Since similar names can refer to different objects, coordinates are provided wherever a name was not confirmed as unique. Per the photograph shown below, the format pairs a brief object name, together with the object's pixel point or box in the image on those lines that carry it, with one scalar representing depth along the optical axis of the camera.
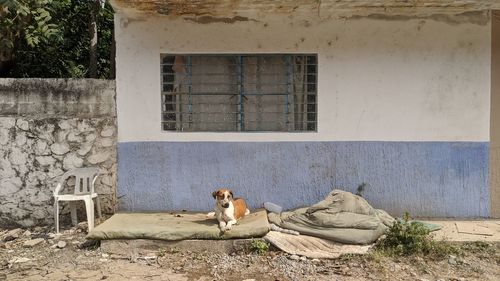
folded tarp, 4.89
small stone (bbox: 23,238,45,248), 5.19
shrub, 4.70
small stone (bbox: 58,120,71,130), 5.71
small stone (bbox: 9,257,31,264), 4.75
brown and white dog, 4.85
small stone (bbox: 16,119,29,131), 5.67
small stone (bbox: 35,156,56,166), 5.71
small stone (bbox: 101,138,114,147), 5.79
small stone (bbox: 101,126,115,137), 5.78
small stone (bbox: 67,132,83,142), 5.72
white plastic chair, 5.42
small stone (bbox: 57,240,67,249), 5.11
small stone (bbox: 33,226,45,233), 5.68
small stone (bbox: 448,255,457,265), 4.61
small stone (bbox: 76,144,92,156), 5.75
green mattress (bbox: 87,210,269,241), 4.81
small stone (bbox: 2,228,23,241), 5.46
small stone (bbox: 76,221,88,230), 5.58
